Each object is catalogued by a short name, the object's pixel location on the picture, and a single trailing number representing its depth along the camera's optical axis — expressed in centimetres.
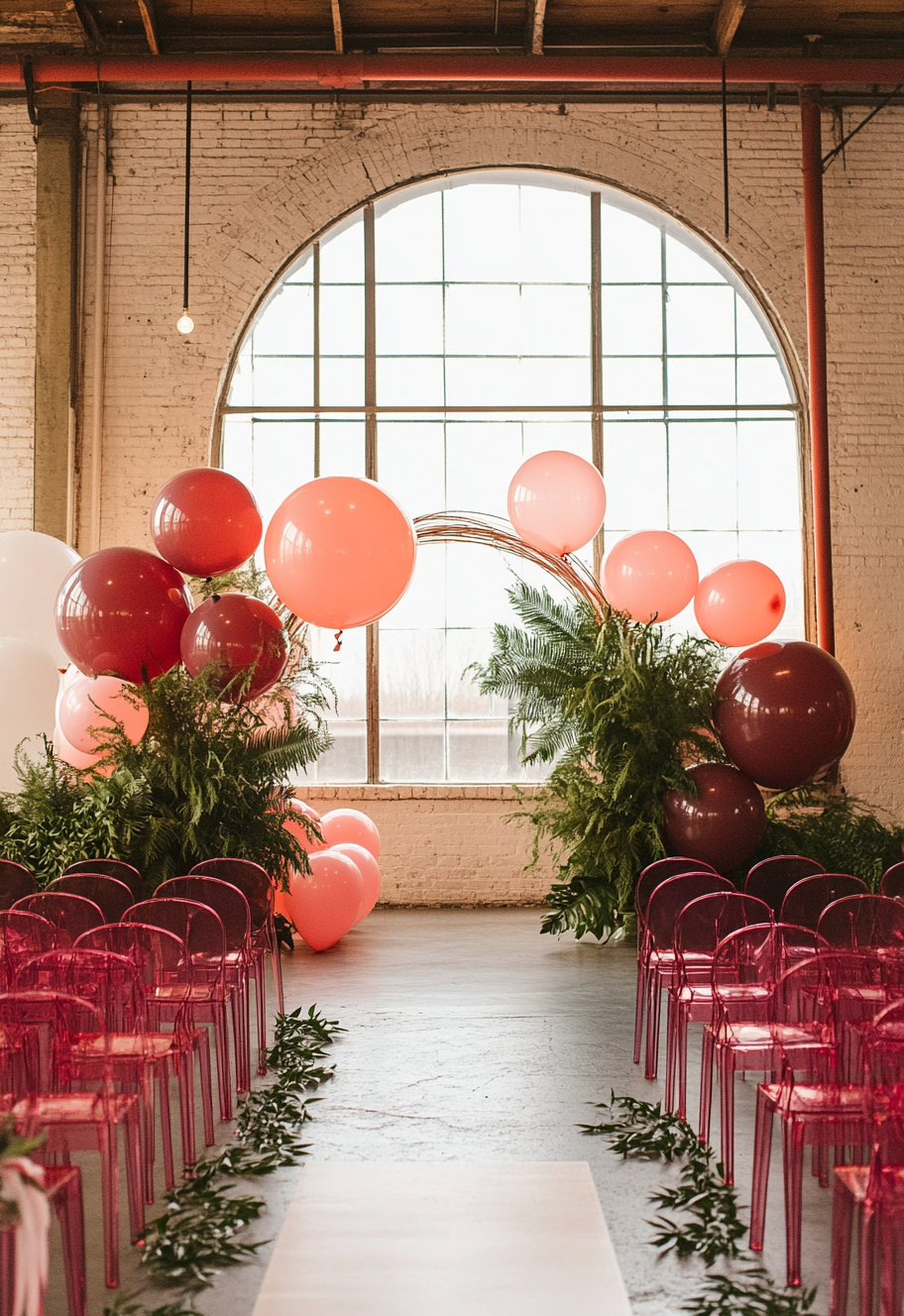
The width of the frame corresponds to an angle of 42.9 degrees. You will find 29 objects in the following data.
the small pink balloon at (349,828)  776
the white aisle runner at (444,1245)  302
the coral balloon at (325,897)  703
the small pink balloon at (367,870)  740
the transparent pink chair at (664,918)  511
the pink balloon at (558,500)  700
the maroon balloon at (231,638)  518
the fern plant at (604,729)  705
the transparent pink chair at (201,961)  432
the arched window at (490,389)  959
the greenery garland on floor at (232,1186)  319
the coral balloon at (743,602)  707
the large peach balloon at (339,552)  488
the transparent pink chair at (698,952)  441
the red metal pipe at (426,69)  885
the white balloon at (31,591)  657
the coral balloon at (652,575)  707
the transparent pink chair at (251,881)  557
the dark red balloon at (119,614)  529
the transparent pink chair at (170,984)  394
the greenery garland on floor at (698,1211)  299
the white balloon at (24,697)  638
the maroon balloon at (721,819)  677
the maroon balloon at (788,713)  652
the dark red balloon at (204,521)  527
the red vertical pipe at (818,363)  914
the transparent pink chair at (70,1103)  305
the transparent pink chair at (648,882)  535
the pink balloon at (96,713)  577
